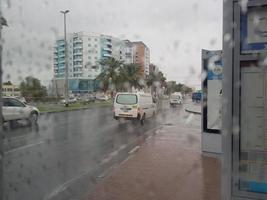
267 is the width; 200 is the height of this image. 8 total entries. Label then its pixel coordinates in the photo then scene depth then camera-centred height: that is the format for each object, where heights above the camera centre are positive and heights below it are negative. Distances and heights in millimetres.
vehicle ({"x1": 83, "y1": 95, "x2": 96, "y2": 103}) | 19630 -309
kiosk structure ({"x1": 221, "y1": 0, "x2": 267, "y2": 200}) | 1228 -33
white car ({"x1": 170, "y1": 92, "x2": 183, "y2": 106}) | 25107 -509
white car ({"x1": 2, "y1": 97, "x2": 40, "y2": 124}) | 8398 -705
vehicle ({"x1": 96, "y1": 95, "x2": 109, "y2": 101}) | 18341 -230
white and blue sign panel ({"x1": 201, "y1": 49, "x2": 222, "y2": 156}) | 4315 -137
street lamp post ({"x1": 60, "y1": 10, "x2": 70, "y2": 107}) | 8411 +1170
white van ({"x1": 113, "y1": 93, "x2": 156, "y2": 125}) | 9934 -547
